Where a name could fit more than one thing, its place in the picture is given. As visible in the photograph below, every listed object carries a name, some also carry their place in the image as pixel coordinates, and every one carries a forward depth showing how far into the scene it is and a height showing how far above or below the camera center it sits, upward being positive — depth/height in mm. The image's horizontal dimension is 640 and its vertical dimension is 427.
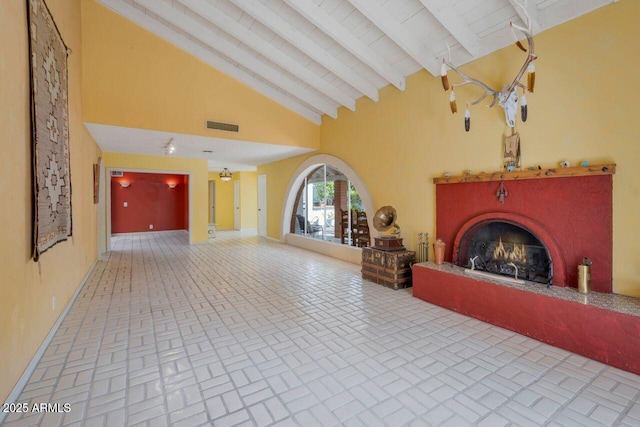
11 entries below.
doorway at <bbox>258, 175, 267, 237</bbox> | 9812 +228
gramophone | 4441 -266
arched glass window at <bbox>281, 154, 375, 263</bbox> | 6770 +41
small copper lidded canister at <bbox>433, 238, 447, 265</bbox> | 3928 -544
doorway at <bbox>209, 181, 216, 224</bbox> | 12883 +357
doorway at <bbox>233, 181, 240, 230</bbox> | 12250 +253
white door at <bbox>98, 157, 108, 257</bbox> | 6360 +58
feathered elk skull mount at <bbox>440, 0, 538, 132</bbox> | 3012 +1276
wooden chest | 4262 -845
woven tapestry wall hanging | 2234 +718
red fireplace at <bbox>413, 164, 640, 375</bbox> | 2400 -556
